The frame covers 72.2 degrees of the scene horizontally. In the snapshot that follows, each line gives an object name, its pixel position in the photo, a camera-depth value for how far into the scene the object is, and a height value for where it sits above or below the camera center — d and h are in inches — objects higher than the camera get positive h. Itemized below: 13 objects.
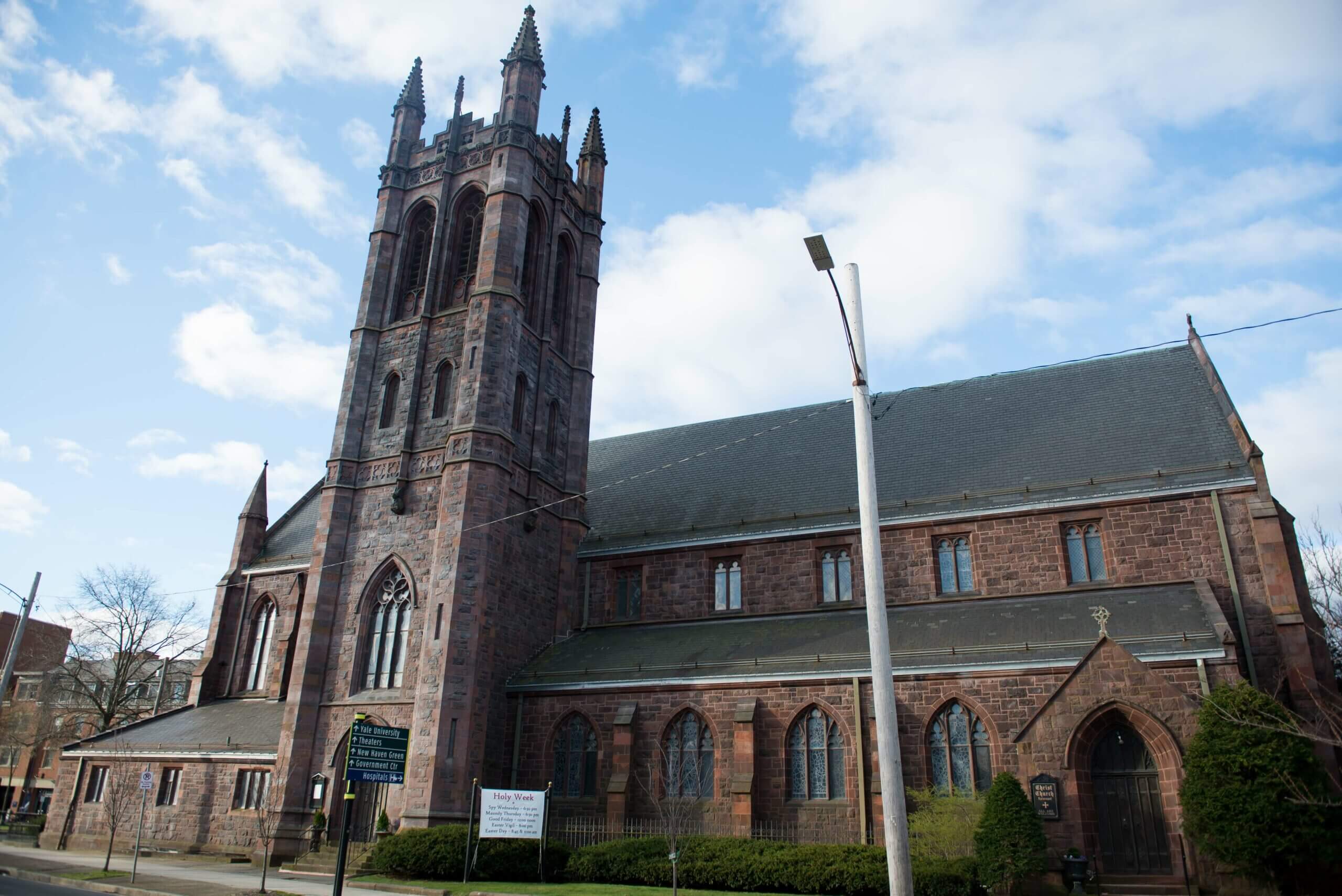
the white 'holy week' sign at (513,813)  778.8 -6.1
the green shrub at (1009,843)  624.1 -18.0
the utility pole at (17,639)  1039.0 +176.0
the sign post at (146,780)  877.8 +17.4
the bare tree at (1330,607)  850.8 +200.9
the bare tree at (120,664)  1616.6 +237.3
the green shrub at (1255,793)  572.1 +15.3
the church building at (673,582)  791.1 +233.3
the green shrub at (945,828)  701.9 -10.8
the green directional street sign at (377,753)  566.9 +29.5
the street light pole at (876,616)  366.6 +78.1
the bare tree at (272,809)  926.4 -7.5
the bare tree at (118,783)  1096.8 +18.5
